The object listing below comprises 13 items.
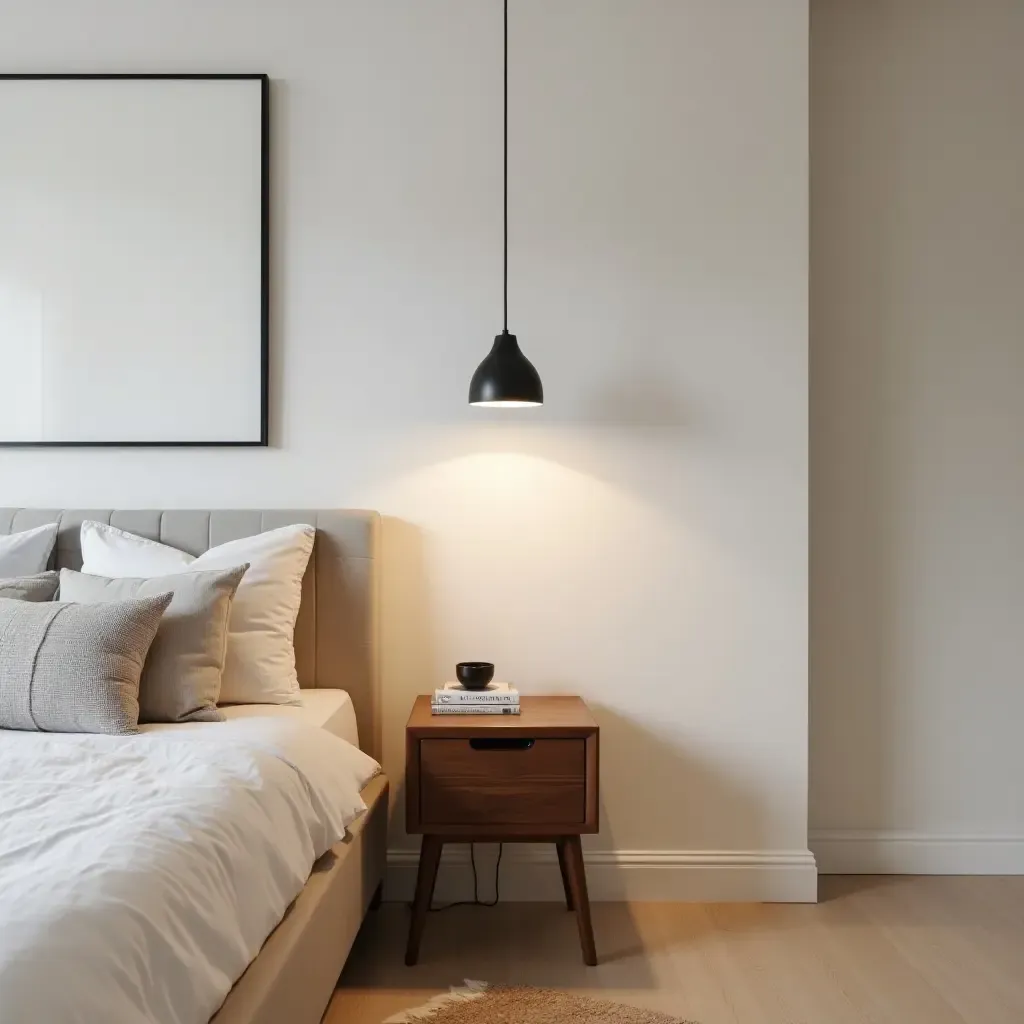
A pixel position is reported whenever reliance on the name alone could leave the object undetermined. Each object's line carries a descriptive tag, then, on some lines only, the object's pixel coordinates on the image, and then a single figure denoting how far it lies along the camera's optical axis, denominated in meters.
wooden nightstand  2.32
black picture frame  2.73
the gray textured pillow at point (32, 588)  2.30
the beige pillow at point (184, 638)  2.13
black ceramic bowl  2.49
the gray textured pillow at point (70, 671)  1.95
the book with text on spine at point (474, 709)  2.44
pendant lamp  2.42
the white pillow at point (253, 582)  2.38
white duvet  1.05
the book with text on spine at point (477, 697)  2.44
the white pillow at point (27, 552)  2.51
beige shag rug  2.01
